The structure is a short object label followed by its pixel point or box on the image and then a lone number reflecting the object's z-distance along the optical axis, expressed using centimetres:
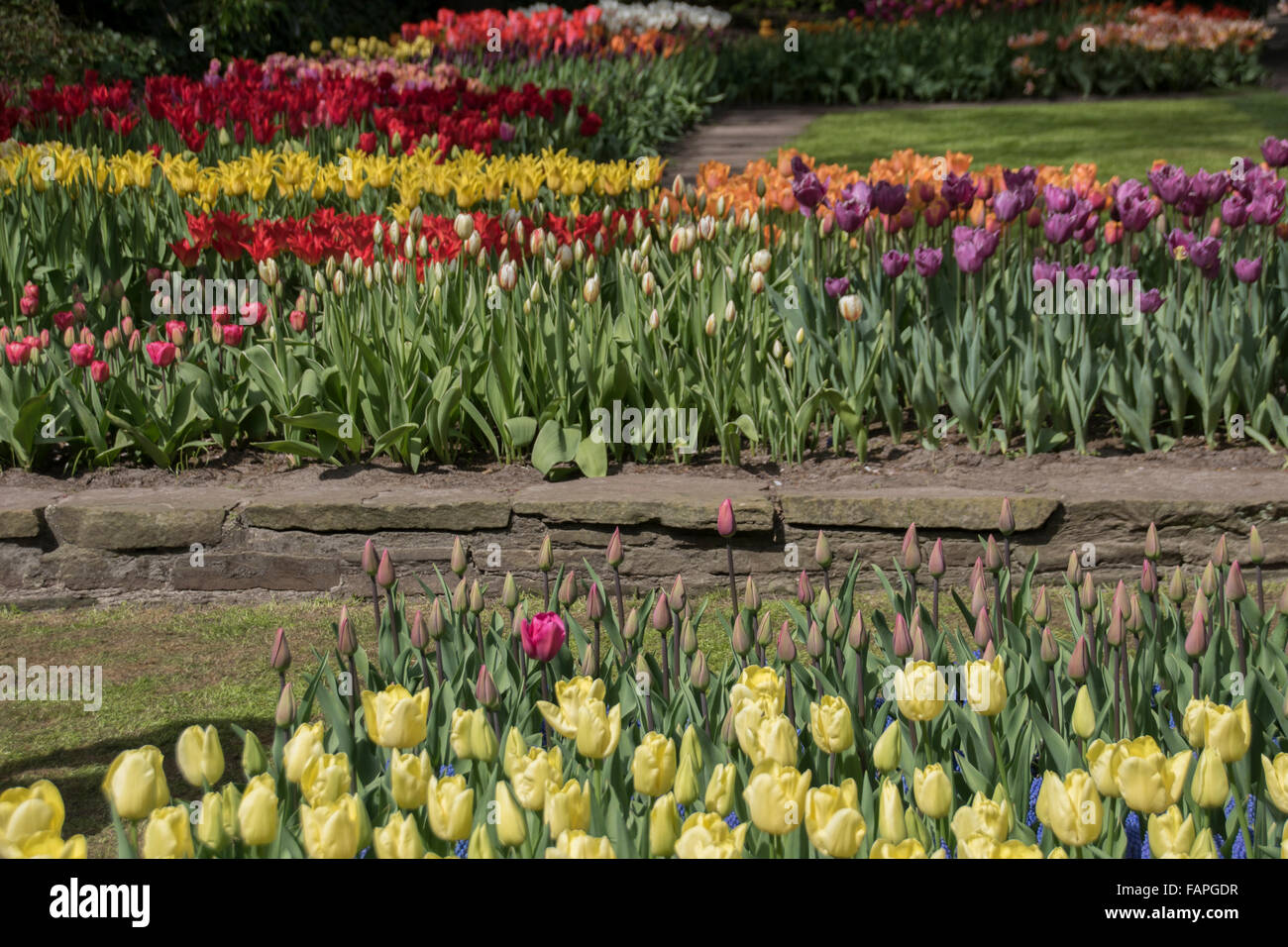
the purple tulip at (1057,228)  460
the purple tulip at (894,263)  449
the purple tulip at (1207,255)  432
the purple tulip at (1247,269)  443
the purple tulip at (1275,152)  508
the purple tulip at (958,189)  468
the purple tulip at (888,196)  470
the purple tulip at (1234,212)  459
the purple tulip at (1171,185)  471
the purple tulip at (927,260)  445
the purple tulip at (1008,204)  472
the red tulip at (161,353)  442
